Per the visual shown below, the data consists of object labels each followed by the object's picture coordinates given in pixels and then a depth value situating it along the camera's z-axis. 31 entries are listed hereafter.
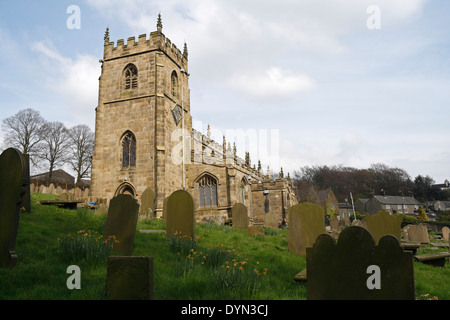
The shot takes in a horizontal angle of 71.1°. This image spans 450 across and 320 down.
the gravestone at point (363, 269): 3.23
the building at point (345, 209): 61.09
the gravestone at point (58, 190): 26.59
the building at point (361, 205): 62.19
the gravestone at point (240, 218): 12.94
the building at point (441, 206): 62.47
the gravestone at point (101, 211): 11.29
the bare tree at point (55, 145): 37.12
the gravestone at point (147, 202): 12.99
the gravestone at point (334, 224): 20.23
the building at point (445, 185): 97.06
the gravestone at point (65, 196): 15.49
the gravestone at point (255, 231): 10.52
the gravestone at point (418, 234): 12.96
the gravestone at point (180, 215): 7.50
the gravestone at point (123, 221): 6.00
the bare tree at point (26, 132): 35.22
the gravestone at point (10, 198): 4.43
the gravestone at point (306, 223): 7.53
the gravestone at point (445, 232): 17.08
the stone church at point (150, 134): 20.12
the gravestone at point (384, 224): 9.72
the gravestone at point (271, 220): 17.02
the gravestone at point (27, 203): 8.62
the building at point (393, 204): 60.19
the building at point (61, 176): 46.84
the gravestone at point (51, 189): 26.40
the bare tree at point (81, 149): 40.09
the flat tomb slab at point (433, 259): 8.02
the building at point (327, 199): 44.99
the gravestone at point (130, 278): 3.17
